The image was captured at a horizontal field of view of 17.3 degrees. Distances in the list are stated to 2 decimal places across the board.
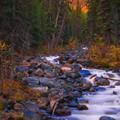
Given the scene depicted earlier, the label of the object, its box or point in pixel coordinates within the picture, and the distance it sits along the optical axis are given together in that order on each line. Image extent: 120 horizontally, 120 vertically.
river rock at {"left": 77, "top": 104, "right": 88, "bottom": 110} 18.23
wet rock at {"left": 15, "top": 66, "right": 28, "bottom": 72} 25.88
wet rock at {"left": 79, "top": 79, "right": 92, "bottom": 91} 23.30
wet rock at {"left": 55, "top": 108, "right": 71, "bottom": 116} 16.99
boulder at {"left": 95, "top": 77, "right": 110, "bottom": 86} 25.20
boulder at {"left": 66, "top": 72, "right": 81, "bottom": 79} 27.16
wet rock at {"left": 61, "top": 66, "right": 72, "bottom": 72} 29.62
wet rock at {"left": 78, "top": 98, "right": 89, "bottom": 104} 20.02
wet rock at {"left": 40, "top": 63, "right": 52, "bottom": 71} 29.99
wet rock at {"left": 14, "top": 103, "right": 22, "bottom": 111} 15.87
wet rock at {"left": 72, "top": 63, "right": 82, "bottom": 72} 29.78
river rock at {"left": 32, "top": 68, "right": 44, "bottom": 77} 26.56
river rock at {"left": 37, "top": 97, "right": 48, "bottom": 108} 17.62
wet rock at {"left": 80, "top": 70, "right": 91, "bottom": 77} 28.66
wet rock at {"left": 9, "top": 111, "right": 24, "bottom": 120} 14.41
